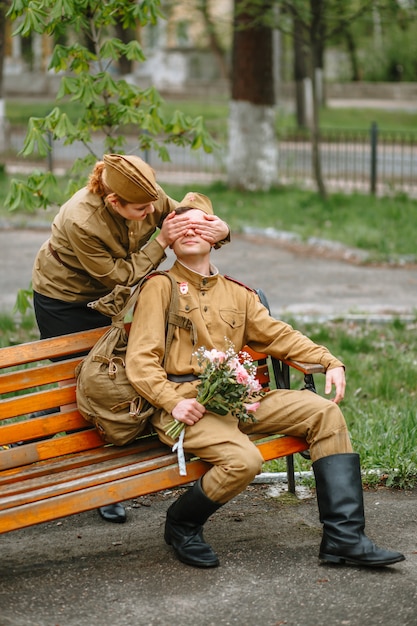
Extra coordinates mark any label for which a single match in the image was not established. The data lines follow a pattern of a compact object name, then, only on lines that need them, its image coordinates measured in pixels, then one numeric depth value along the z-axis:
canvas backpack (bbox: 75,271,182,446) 7.38
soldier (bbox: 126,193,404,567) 7.16
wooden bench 6.89
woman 7.67
